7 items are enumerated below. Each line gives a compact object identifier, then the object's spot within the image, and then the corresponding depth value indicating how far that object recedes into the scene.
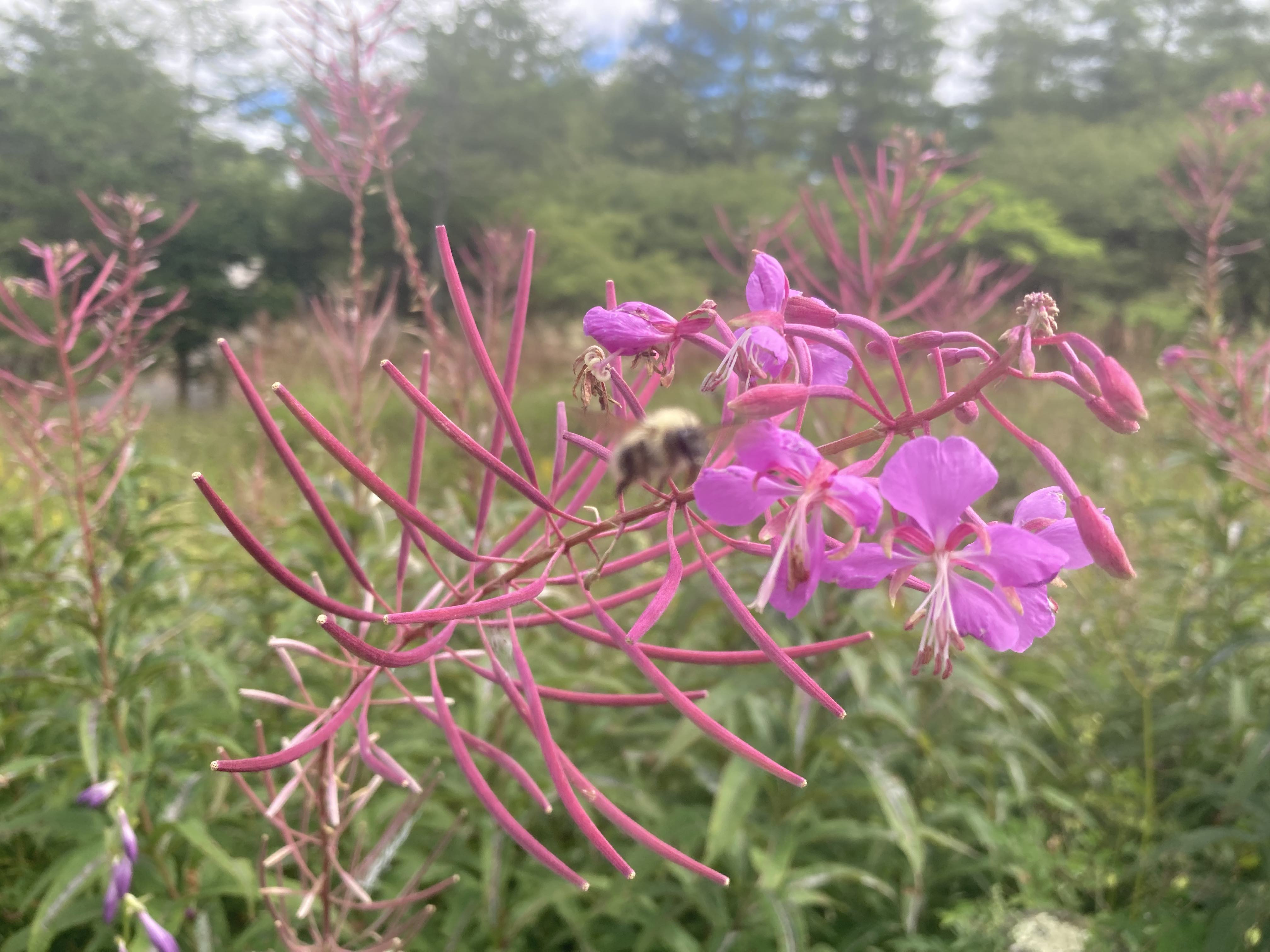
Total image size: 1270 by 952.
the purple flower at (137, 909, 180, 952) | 0.27
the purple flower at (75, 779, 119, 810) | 0.31
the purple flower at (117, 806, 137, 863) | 0.29
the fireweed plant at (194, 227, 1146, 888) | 0.13
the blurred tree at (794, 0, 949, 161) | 19.38
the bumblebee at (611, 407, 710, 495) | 0.14
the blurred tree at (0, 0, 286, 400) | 9.84
